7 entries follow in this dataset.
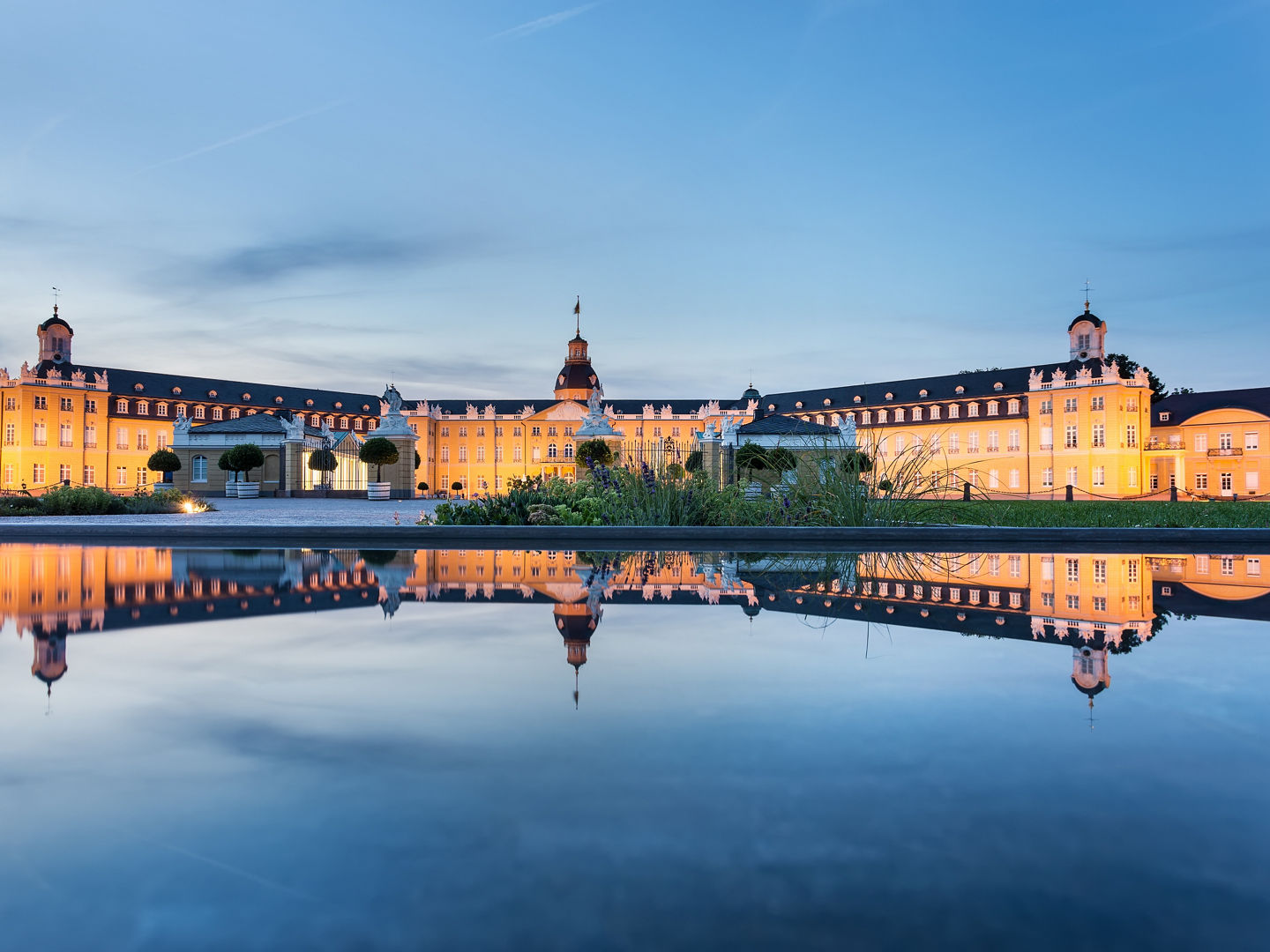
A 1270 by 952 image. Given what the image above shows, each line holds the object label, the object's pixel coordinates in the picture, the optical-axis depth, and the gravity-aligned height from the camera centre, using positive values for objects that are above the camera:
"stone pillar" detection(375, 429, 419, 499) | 44.78 +1.08
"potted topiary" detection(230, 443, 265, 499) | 41.41 +1.61
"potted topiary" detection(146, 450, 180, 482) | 43.59 +1.47
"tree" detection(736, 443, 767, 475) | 33.22 +1.24
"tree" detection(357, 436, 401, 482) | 43.44 +1.89
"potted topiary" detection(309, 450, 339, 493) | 44.41 +1.49
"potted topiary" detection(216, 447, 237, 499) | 41.56 +1.09
